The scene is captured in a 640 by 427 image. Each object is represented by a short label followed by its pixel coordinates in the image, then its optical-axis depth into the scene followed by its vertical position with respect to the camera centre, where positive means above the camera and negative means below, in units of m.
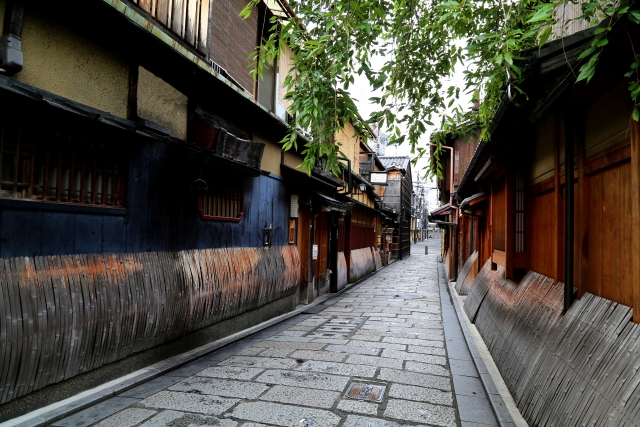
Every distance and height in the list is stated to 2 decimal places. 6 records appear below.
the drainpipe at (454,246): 23.25 -0.73
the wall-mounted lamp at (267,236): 11.52 -0.19
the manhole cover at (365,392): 5.95 -2.40
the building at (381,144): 52.50 +11.31
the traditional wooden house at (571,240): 3.54 -0.05
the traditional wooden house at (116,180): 4.70 +0.70
